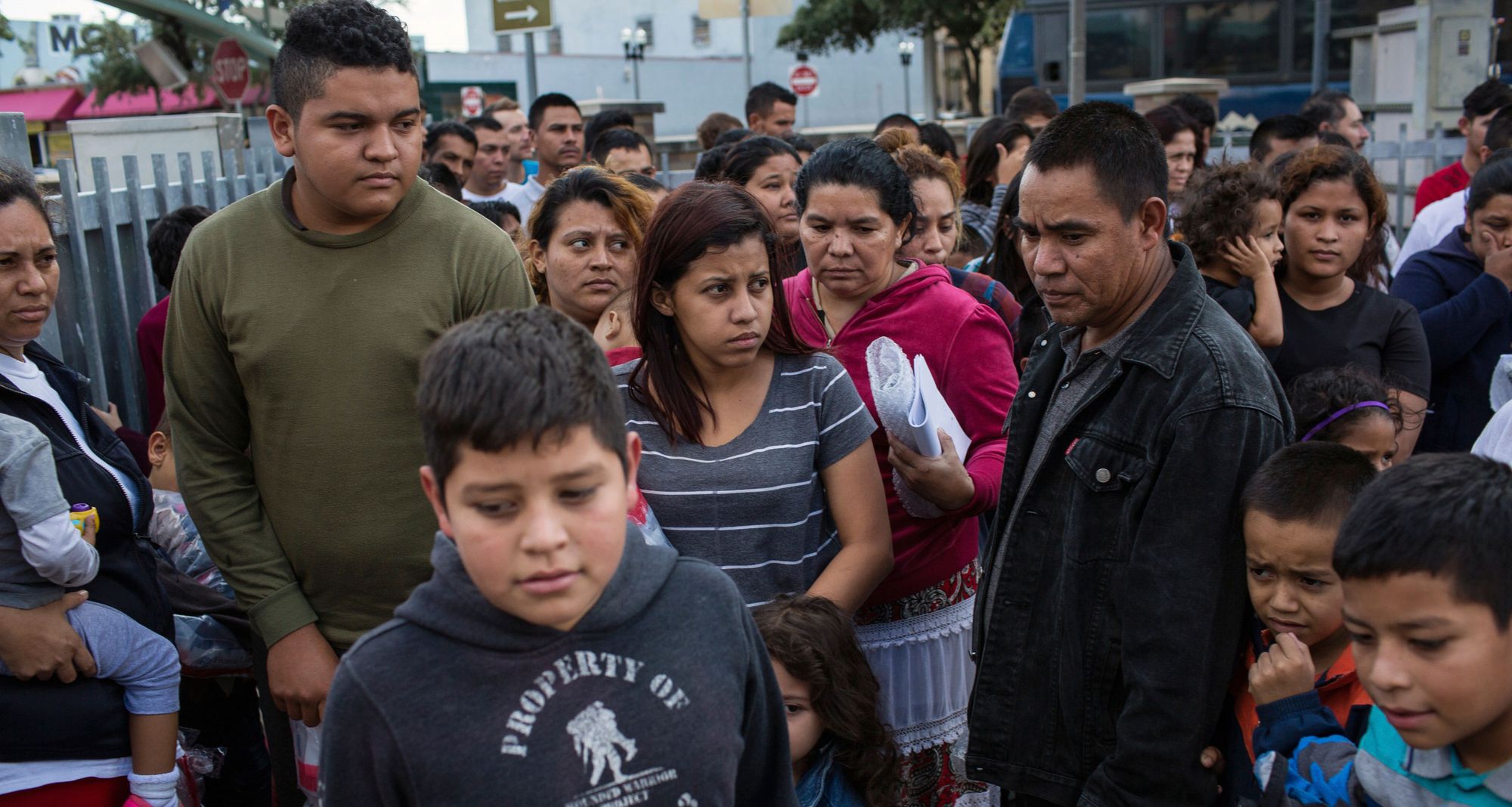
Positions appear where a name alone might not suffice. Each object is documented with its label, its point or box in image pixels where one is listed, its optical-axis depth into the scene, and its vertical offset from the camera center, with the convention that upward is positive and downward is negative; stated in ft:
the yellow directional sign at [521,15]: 38.40 +4.81
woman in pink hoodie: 10.94 -2.25
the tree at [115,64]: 114.11 +11.89
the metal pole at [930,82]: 134.51 +7.12
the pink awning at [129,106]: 120.26 +8.61
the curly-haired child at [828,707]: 9.10 -4.31
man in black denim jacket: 7.65 -2.43
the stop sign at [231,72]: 57.57 +5.29
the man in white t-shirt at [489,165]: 27.58 +0.08
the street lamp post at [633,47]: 118.45 +11.25
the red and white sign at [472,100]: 72.84 +4.18
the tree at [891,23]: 124.06 +13.47
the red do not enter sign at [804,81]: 90.99 +5.28
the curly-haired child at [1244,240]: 13.35 -1.25
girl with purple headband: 11.41 -2.74
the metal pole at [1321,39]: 51.44 +3.54
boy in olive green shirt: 8.63 -1.16
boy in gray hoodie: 5.38 -2.16
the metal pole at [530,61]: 46.29 +4.12
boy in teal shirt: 6.14 -2.57
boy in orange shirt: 7.52 -3.02
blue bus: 59.62 +4.08
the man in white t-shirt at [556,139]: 28.02 +0.60
